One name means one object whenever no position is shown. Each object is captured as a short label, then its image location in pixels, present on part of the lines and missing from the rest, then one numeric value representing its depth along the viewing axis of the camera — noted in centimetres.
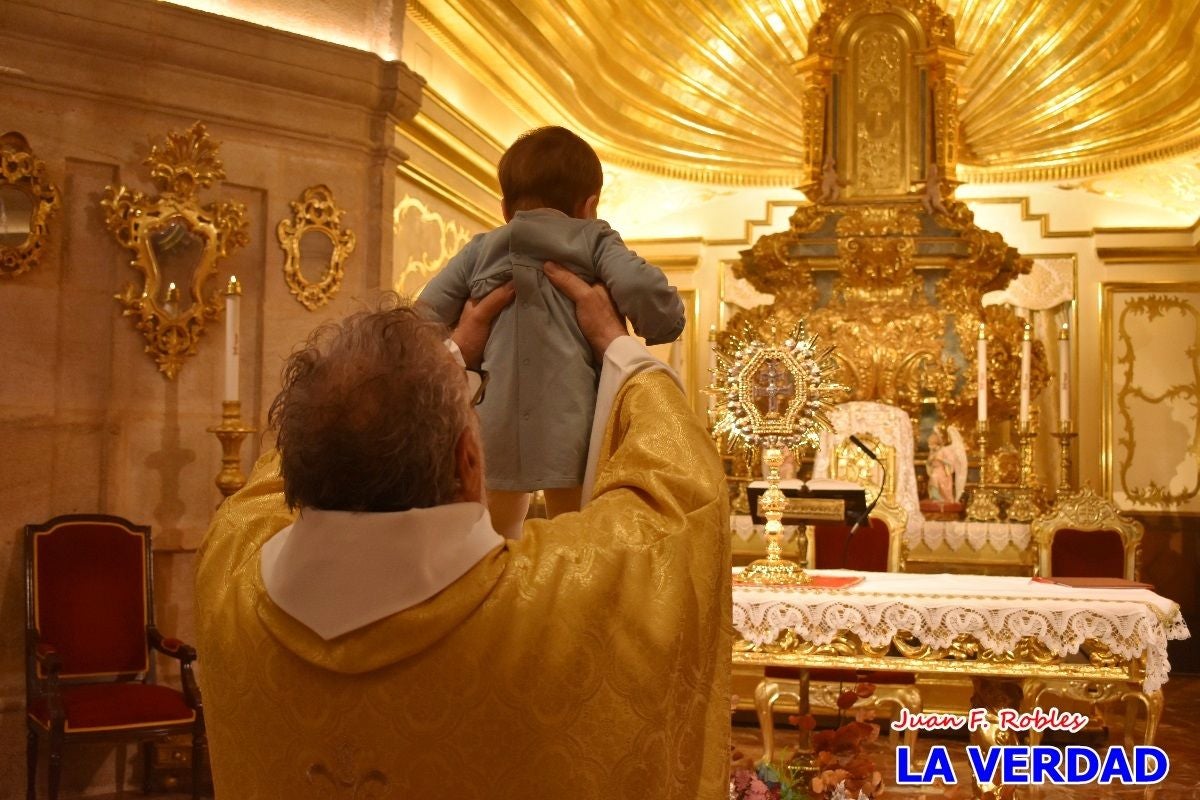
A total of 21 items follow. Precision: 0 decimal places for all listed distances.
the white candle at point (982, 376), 773
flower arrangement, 259
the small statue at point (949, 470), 899
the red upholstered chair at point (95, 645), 434
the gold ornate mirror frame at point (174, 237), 519
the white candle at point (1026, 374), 748
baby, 195
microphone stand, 432
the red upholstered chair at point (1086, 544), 571
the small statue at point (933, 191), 972
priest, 140
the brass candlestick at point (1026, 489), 788
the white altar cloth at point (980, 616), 392
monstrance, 428
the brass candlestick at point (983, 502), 784
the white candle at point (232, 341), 493
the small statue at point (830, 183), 987
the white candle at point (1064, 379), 724
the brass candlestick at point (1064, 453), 743
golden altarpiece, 961
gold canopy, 954
